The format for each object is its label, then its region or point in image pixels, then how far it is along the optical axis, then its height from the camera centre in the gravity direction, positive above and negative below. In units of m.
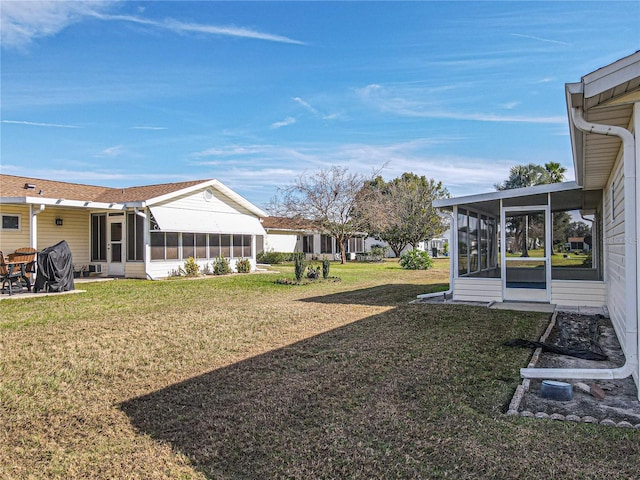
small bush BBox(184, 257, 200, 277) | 18.05 -1.22
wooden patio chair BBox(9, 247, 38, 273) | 13.19 -0.57
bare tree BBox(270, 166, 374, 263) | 30.05 +2.59
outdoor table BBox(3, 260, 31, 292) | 12.45 -0.91
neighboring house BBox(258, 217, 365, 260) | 32.41 -0.17
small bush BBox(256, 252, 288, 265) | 29.75 -1.35
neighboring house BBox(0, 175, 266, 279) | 16.02 +0.56
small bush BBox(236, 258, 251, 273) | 20.55 -1.30
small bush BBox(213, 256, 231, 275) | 19.41 -1.24
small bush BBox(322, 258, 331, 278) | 17.37 -1.27
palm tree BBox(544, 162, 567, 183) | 32.78 +4.99
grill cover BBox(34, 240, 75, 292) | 12.73 -0.94
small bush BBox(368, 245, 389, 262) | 33.09 -1.24
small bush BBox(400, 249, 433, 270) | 24.41 -1.30
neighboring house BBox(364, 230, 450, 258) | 39.28 -0.66
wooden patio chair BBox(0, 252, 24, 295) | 12.35 -0.99
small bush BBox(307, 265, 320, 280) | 17.31 -1.39
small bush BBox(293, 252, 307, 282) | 16.14 -1.06
